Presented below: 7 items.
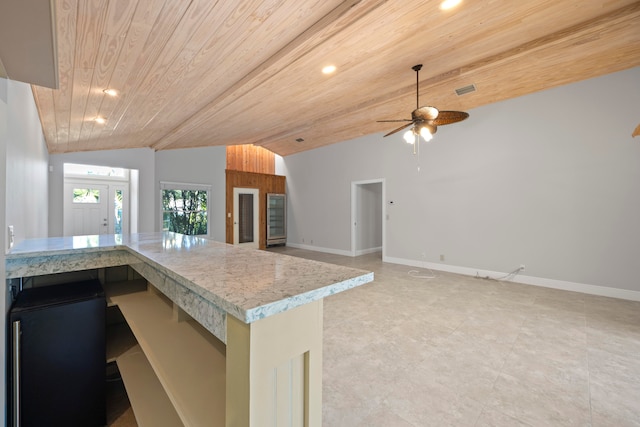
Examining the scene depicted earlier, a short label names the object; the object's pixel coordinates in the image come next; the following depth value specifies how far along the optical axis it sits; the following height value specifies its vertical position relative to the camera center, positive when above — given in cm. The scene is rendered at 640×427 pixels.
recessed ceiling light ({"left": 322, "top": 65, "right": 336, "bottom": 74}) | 303 +166
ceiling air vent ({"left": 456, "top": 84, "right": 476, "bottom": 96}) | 417 +196
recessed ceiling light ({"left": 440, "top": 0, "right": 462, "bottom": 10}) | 224 +177
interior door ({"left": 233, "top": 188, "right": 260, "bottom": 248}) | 787 -17
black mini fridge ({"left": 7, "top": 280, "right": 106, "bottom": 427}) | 128 -76
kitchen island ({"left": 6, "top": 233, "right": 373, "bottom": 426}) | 66 -33
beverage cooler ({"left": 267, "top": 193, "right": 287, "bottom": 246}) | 858 -25
